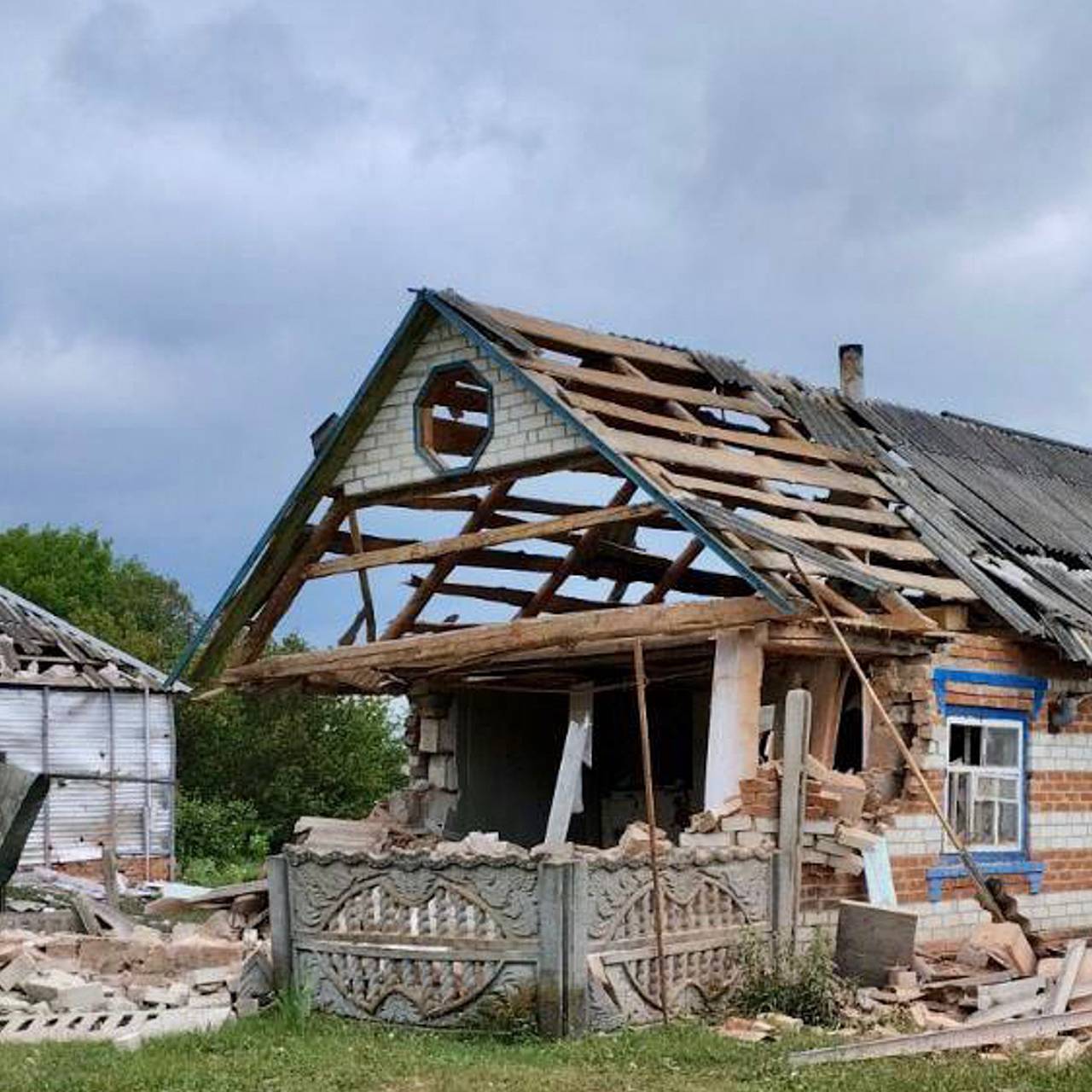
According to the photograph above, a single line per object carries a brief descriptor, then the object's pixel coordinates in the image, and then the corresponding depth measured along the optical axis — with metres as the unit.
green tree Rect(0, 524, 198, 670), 48.69
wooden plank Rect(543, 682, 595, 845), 15.47
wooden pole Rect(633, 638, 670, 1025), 11.19
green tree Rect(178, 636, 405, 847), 37.09
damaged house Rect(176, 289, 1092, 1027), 11.50
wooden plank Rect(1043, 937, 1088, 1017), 12.05
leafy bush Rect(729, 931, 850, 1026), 11.66
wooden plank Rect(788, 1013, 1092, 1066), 10.04
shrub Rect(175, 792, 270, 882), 33.81
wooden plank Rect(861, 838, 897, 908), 13.58
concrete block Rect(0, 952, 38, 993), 12.90
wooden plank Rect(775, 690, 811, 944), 12.79
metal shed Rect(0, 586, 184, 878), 27.58
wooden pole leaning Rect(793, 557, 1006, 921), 12.66
